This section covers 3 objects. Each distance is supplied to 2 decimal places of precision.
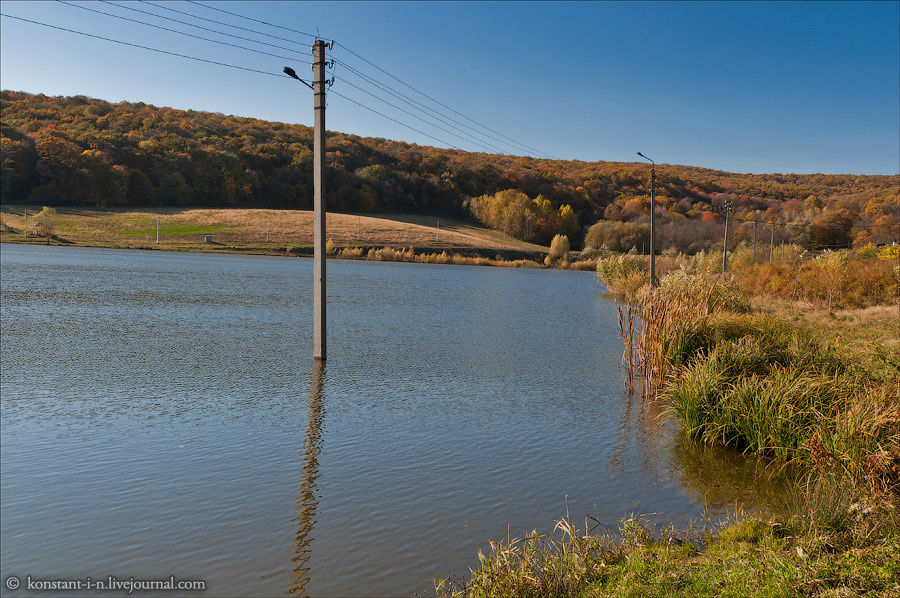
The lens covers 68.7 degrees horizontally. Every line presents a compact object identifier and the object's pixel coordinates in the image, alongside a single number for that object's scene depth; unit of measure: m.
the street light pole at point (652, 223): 29.08
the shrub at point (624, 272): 36.19
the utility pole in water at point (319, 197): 14.17
